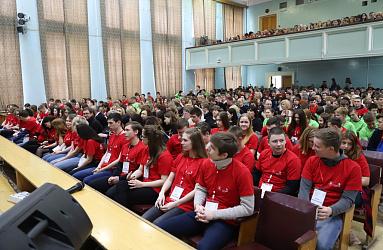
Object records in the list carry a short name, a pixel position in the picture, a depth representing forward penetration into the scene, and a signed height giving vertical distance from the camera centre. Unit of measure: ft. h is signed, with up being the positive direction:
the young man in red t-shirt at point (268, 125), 13.12 -1.55
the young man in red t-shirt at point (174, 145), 14.44 -2.39
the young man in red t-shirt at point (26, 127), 23.57 -2.23
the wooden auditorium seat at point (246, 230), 7.89 -3.60
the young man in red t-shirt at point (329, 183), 7.92 -2.61
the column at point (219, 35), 59.78 +11.35
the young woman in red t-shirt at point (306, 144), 11.34 -2.02
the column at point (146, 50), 49.52 +7.46
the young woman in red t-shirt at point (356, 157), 9.71 -2.20
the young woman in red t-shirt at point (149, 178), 10.80 -3.09
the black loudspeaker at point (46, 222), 3.24 -1.46
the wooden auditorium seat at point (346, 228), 8.14 -3.76
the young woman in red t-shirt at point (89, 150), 15.23 -2.74
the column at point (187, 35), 54.57 +10.67
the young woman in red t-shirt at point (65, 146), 18.19 -3.01
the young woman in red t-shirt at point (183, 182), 9.35 -2.89
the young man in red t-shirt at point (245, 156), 11.01 -2.33
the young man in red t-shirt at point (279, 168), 9.64 -2.48
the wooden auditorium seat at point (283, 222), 7.03 -3.14
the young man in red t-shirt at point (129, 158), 12.51 -2.61
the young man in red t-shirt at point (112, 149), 13.88 -2.52
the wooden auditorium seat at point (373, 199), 9.51 -3.42
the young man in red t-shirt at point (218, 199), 7.79 -2.88
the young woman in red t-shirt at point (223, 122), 16.16 -1.53
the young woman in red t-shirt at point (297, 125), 16.06 -1.80
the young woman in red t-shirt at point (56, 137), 19.38 -2.63
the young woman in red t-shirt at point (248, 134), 14.19 -1.98
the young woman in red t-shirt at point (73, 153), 16.07 -3.19
